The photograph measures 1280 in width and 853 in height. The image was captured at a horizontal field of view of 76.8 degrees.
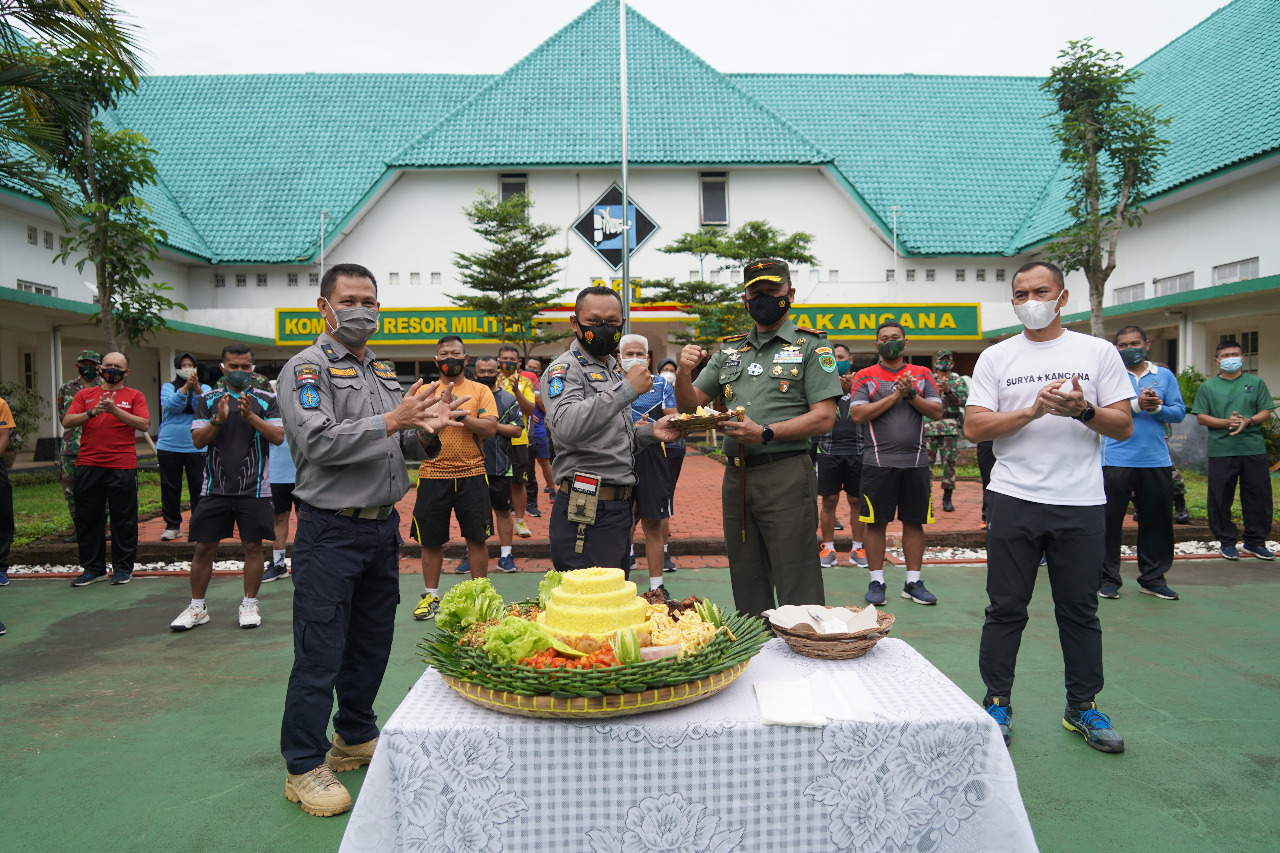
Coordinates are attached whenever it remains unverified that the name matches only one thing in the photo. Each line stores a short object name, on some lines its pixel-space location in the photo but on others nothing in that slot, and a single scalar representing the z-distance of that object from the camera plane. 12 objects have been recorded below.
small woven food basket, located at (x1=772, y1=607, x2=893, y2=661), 2.69
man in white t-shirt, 3.61
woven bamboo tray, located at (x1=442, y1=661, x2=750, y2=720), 2.15
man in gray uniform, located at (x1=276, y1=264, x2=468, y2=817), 3.17
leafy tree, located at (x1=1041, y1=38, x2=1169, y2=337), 14.98
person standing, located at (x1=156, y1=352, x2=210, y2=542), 8.20
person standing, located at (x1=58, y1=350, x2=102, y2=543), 7.58
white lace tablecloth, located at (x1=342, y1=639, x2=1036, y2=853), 2.16
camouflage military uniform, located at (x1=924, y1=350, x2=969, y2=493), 10.33
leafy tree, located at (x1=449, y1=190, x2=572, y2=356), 20.70
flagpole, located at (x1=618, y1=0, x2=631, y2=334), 9.25
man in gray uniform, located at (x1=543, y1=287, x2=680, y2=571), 3.91
